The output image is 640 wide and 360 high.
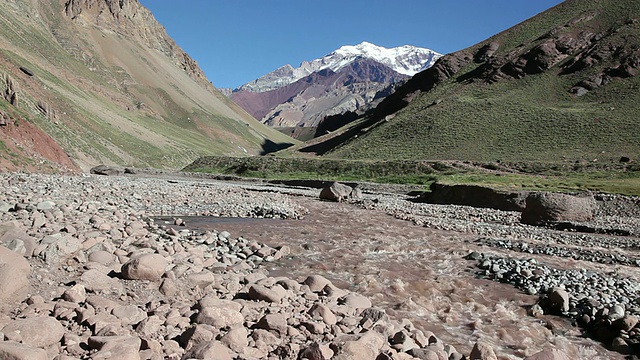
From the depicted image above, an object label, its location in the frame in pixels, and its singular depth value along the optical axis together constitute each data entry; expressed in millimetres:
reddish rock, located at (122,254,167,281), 7738
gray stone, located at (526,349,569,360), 6895
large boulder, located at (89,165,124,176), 52438
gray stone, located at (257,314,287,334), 6605
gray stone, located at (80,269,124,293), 7066
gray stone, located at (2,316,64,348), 5113
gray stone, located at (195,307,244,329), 6484
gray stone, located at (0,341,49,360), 4453
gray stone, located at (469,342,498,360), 7145
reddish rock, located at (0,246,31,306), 6000
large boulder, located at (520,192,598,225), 24812
